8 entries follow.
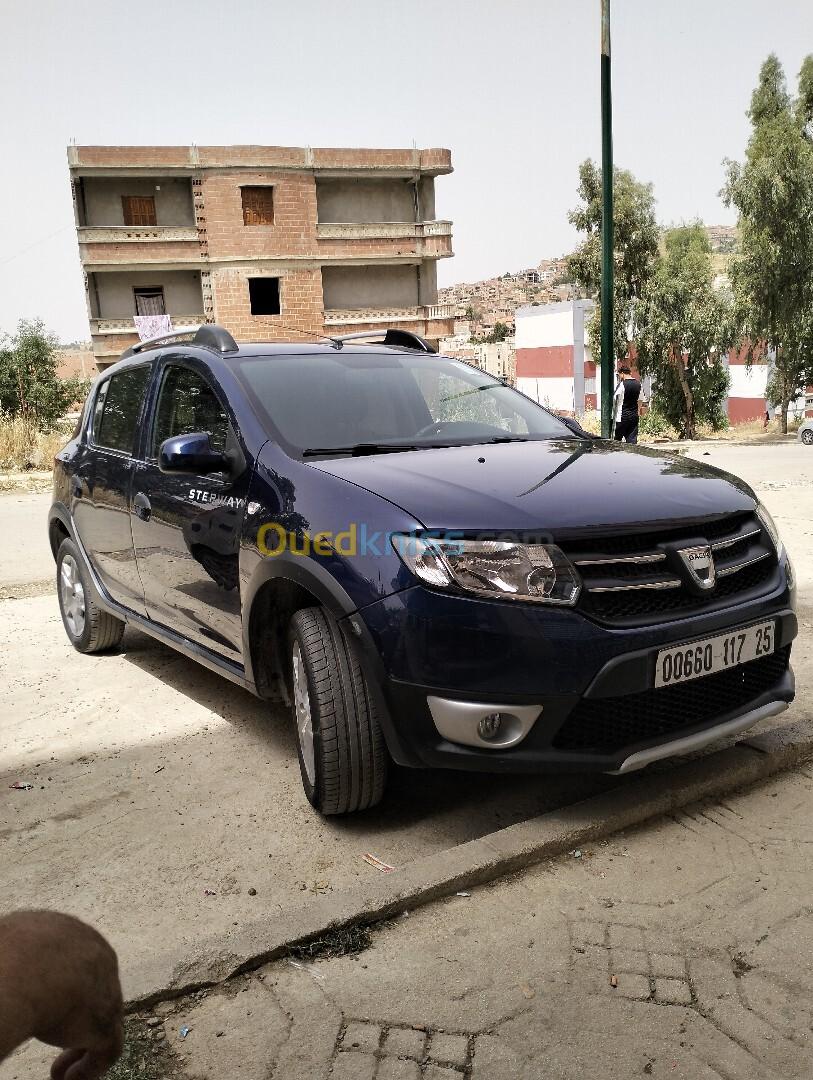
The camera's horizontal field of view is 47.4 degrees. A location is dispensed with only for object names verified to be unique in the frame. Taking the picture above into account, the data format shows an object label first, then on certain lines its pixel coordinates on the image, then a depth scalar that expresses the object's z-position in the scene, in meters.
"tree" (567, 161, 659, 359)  31.42
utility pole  11.80
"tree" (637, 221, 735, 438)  27.56
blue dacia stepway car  2.69
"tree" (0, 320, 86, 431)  21.95
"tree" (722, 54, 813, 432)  24.42
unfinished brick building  39.75
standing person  14.91
